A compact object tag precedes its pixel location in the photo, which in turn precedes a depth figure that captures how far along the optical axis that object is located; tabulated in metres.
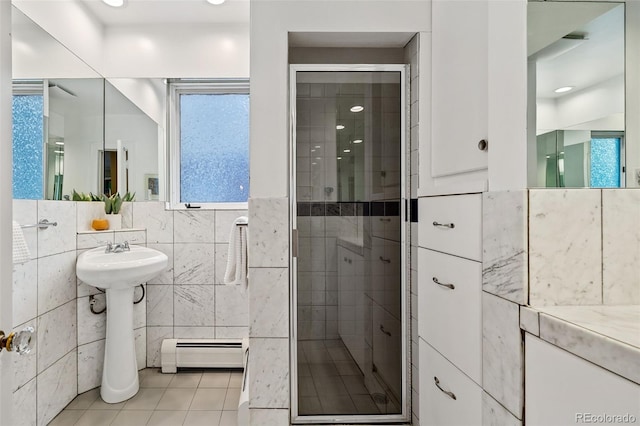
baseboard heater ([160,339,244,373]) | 2.75
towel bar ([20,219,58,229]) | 1.98
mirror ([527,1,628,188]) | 0.99
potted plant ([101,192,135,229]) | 2.72
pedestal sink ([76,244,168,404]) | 2.29
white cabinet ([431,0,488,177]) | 1.30
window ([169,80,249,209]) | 2.98
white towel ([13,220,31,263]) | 1.71
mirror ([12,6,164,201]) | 2.02
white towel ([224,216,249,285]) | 1.94
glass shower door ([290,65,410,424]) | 1.93
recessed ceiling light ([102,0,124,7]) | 2.60
